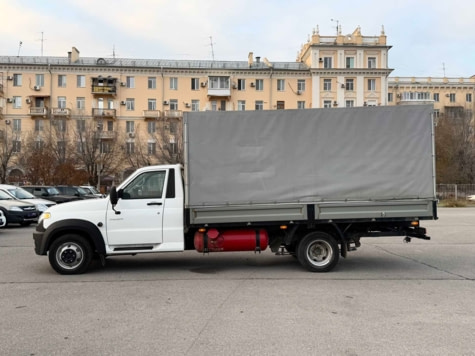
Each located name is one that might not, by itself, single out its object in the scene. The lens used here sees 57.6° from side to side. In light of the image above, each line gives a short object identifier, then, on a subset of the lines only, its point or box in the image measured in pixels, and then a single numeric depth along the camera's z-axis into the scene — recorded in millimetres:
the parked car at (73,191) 26012
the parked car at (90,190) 29406
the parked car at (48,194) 23781
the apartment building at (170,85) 61531
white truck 8227
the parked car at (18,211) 17156
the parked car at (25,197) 18716
